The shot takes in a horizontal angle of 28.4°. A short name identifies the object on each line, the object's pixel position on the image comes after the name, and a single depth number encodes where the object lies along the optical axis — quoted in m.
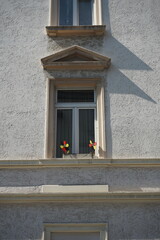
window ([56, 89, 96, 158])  7.36
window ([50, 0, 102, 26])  8.41
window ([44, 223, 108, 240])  6.40
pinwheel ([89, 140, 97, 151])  7.10
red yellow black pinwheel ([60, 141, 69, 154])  7.11
